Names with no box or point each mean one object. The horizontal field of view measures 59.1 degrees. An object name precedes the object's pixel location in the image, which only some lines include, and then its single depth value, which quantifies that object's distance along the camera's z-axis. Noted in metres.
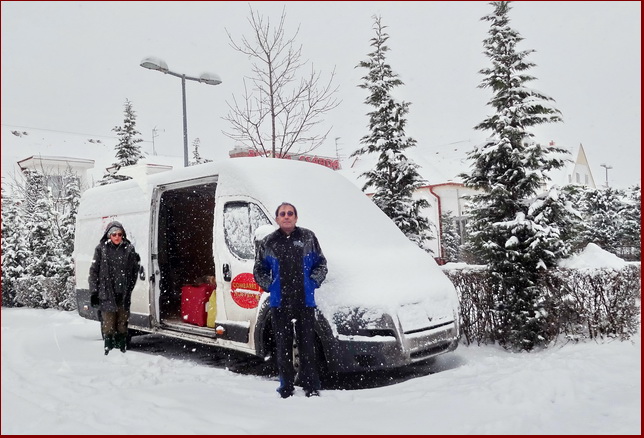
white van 5.61
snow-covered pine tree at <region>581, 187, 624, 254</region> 27.67
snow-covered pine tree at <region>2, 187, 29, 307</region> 17.48
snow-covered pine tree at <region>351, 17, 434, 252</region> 12.34
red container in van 7.82
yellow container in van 7.52
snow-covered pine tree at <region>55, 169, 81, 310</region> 14.50
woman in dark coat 7.80
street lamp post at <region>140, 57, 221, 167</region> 11.84
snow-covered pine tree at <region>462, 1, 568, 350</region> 7.51
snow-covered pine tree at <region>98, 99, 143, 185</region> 18.56
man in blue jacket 5.41
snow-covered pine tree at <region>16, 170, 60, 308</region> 16.06
